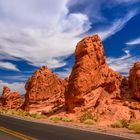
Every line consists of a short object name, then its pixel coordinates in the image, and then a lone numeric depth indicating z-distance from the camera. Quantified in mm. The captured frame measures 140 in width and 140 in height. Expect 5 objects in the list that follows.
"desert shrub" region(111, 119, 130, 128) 11418
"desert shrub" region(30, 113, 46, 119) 18653
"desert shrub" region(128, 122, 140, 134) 8833
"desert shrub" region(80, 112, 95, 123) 15281
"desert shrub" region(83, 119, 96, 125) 13752
